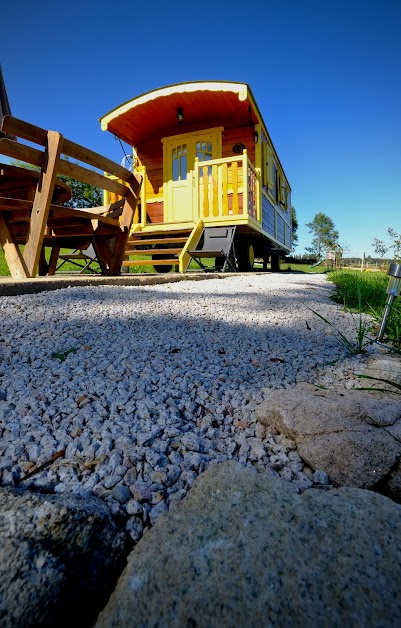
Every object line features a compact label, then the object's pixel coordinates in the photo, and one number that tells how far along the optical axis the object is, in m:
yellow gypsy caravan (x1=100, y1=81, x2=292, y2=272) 6.29
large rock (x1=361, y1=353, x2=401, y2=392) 1.19
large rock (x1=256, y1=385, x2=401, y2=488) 0.79
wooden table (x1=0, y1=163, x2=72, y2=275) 2.92
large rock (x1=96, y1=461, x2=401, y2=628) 0.44
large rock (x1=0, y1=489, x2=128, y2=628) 0.45
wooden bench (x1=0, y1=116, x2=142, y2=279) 2.66
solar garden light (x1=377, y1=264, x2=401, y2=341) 1.61
